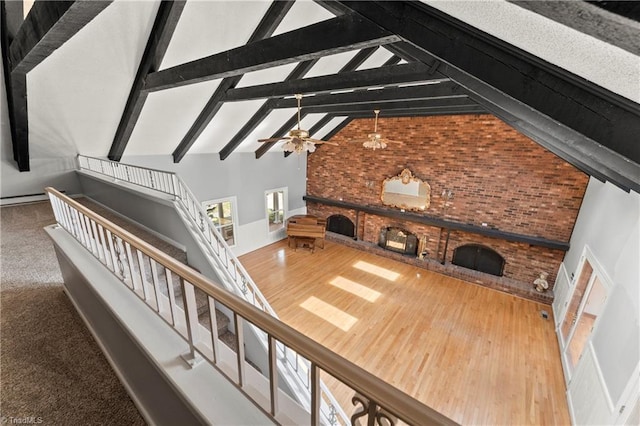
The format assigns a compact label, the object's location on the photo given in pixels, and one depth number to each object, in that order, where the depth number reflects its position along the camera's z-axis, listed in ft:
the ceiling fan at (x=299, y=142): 10.83
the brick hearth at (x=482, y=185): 16.81
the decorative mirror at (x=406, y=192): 21.63
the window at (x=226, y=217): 22.80
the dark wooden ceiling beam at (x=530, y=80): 2.94
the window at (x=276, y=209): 27.17
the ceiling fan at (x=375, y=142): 15.15
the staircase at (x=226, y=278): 8.87
